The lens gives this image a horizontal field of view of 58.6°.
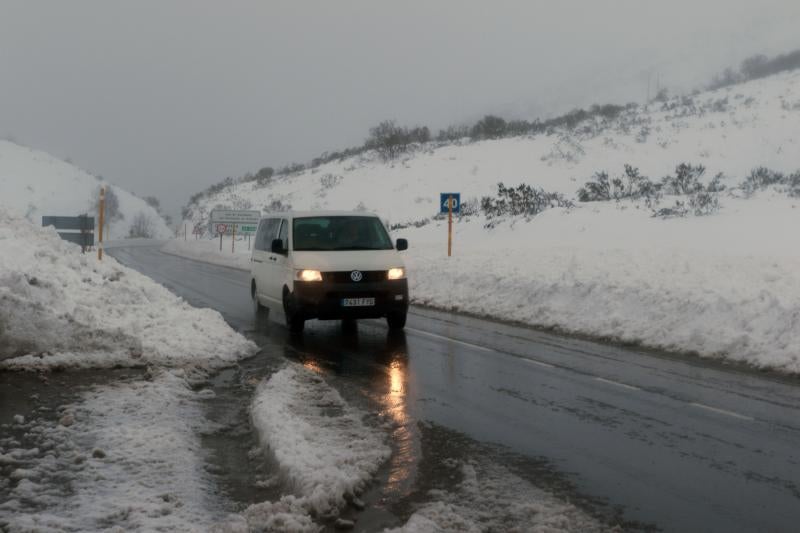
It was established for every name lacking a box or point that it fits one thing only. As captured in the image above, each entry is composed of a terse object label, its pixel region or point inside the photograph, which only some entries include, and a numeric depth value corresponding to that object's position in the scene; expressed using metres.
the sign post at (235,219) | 39.84
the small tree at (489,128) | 67.02
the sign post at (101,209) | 16.53
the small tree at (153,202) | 121.88
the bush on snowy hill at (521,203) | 30.22
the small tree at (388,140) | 66.19
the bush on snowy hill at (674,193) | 23.61
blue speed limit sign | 22.20
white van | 11.25
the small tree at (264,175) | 74.70
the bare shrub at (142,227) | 96.40
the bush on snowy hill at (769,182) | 25.62
